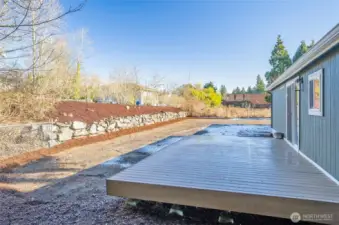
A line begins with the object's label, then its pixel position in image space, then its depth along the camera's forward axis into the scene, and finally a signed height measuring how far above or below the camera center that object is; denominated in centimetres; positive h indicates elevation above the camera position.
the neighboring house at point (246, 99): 3318 +154
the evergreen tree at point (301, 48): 2335 +617
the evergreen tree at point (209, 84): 2998 +326
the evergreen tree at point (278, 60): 2403 +515
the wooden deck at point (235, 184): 238 -96
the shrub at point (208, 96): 2256 +128
